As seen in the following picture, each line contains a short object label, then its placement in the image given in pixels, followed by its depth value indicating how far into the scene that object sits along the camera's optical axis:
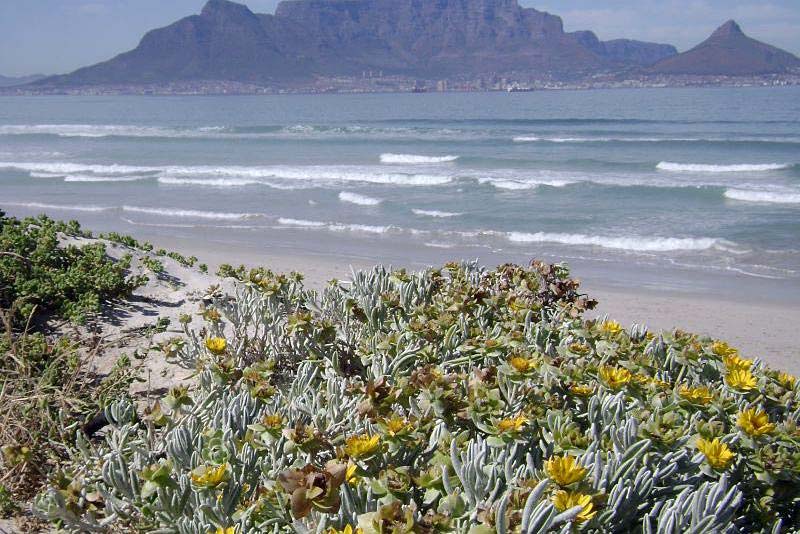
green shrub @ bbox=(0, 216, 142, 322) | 4.86
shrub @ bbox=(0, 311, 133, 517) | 3.03
